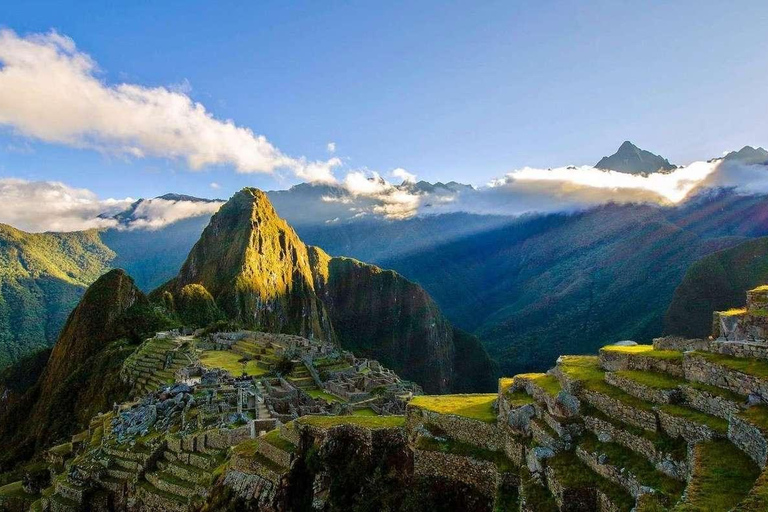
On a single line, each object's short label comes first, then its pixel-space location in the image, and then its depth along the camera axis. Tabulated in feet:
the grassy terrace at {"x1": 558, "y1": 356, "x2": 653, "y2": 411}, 40.16
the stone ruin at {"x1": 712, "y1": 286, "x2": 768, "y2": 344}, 43.34
